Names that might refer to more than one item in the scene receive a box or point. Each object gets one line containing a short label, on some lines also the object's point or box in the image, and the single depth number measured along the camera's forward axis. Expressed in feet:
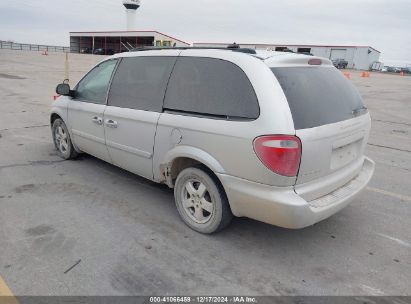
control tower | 248.13
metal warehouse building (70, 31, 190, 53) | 186.50
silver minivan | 9.27
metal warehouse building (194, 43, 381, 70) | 198.74
